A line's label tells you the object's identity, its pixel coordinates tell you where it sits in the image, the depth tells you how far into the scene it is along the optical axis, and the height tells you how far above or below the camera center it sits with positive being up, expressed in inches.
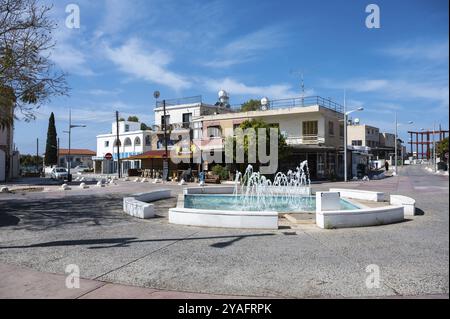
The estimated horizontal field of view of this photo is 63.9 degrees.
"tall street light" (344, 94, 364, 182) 1363.2 +67.1
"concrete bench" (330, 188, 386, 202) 648.4 -58.2
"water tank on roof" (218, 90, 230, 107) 2030.0 +383.2
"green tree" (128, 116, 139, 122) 2933.6 +398.3
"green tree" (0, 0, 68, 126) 517.0 +158.2
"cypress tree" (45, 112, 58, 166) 2618.1 +175.1
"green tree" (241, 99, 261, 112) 2199.8 +384.8
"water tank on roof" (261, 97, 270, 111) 1613.9 +285.2
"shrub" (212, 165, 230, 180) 1392.7 -24.8
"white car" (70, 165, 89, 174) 2758.4 -24.7
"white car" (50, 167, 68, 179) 1722.4 -29.1
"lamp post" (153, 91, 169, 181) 1533.0 +0.5
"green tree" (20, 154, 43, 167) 3622.0 +75.3
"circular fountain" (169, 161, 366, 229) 386.9 -64.6
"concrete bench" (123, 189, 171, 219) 469.1 -57.0
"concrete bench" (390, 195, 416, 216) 476.4 -54.7
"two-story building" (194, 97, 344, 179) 1444.4 +136.5
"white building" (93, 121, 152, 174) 2231.8 +146.3
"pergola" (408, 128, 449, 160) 3161.4 +191.7
